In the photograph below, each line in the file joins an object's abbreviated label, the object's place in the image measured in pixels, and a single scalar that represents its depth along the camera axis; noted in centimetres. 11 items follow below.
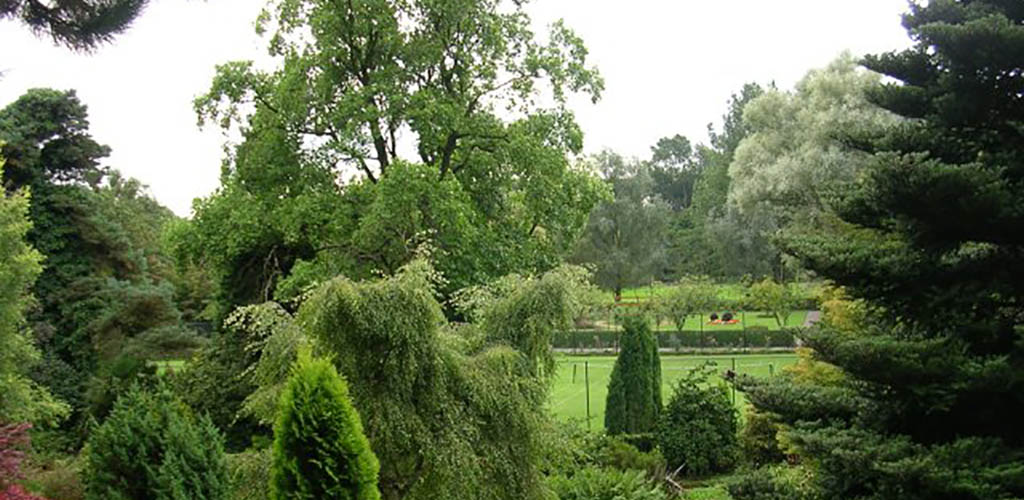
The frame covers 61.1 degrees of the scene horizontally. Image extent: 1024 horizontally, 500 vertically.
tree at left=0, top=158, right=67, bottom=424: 1769
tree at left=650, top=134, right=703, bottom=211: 7393
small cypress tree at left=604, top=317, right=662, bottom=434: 1852
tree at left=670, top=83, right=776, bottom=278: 4667
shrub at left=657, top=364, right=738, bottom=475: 1650
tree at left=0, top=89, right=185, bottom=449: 2241
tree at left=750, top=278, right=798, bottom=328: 3422
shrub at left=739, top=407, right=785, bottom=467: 1659
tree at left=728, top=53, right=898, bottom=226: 3028
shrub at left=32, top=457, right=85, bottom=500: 1222
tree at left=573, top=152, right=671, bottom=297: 4688
